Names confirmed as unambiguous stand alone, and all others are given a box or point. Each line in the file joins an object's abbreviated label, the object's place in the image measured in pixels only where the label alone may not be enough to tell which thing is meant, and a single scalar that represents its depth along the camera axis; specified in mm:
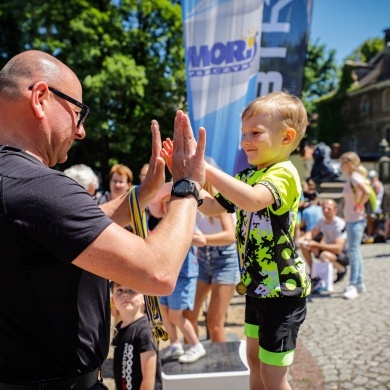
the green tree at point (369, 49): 54553
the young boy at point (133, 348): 2875
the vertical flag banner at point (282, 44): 5008
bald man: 1338
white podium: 3082
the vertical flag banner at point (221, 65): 5055
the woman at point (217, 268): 3970
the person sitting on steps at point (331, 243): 7262
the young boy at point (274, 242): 2105
